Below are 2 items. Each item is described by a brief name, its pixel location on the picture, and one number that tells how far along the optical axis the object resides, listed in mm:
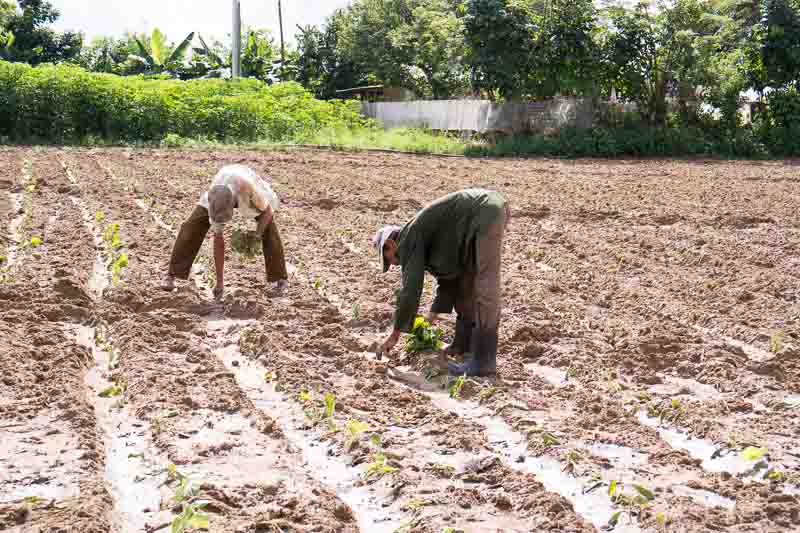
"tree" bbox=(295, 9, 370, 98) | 43125
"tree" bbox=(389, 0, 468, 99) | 35312
